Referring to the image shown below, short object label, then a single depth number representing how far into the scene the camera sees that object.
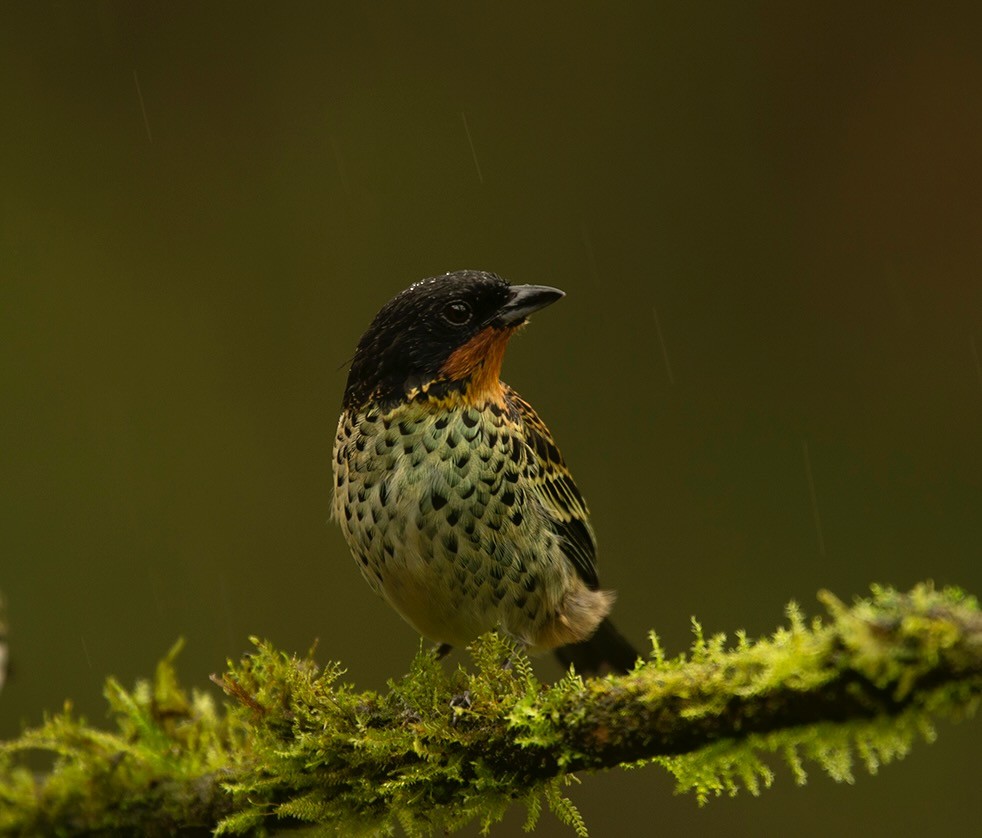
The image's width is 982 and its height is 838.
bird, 3.87
